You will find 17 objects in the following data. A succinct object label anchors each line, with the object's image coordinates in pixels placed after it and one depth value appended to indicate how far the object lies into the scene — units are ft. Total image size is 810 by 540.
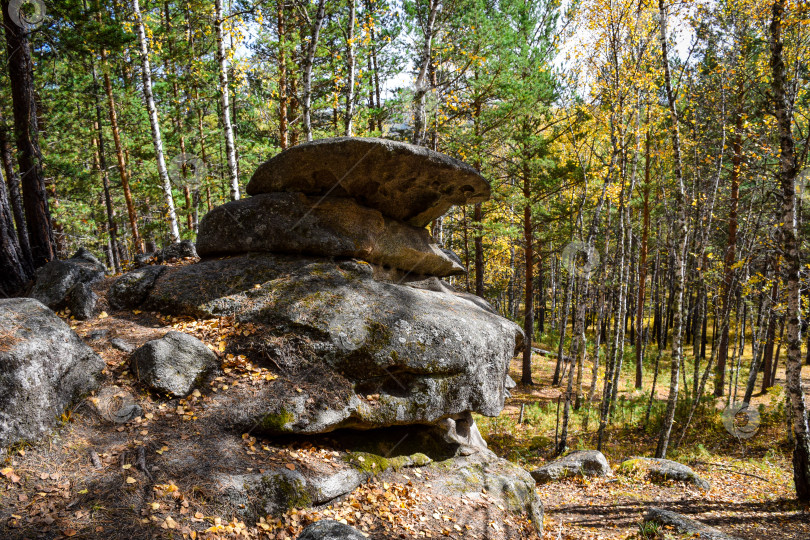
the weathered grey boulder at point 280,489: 14.48
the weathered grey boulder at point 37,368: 12.93
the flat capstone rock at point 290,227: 26.18
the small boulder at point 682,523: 19.04
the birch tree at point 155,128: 33.27
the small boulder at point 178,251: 29.43
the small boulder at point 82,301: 21.59
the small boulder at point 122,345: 18.79
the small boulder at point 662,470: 29.48
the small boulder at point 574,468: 31.37
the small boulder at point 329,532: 12.23
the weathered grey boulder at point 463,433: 23.76
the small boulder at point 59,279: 21.89
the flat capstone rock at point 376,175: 26.17
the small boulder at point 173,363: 17.20
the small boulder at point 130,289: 23.22
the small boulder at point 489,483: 21.13
